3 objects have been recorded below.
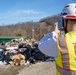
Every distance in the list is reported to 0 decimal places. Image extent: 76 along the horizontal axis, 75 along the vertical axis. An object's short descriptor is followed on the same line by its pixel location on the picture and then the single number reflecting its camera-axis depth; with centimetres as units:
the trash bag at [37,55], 463
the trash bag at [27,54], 465
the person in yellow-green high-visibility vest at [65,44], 89
